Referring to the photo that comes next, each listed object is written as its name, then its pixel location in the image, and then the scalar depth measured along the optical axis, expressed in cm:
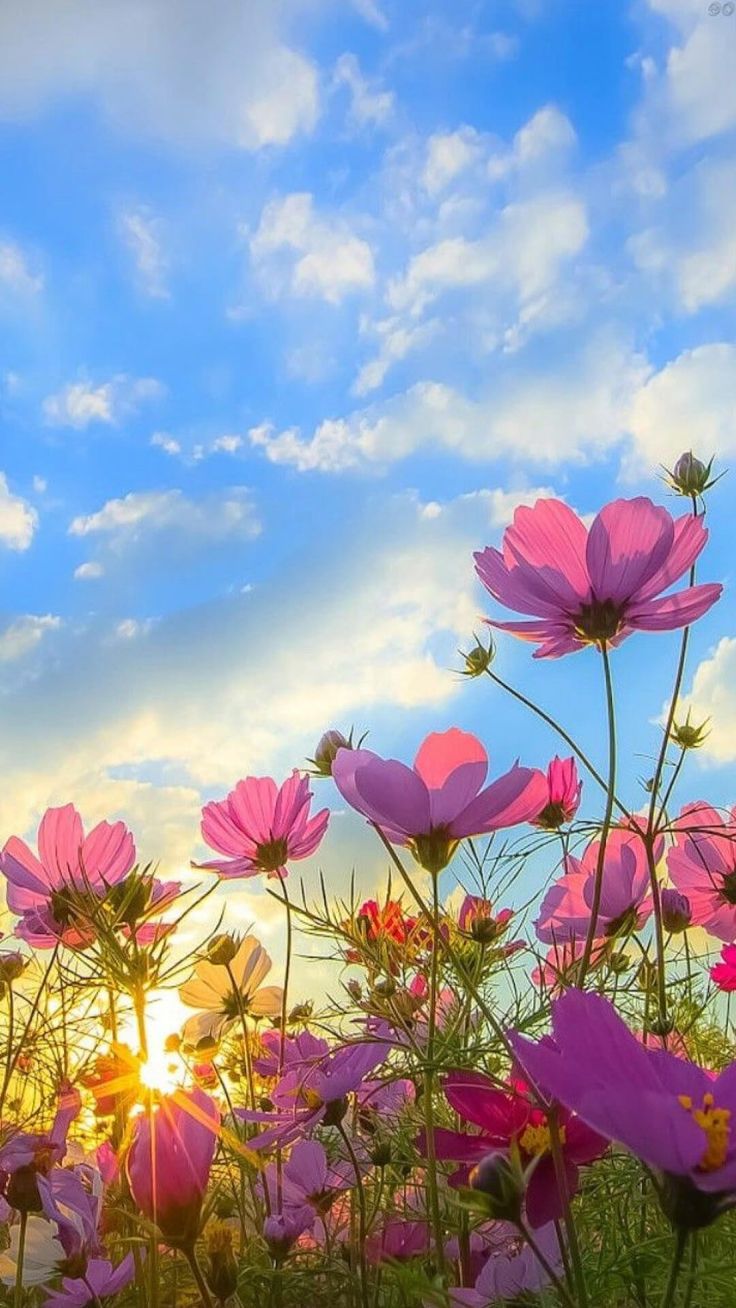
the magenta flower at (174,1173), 52
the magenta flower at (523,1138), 50
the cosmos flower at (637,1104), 33
